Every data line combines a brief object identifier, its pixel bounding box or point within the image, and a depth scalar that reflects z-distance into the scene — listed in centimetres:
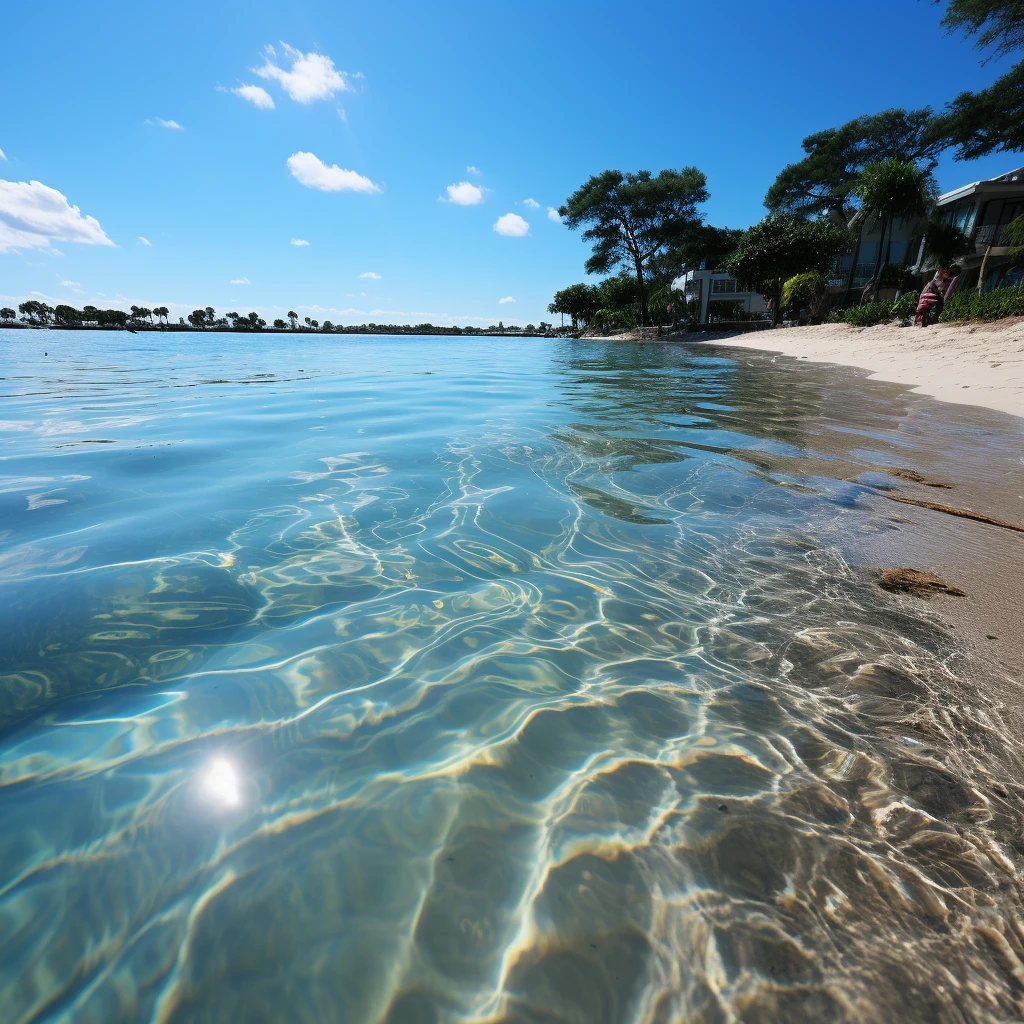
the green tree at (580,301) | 7088
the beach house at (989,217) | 2688
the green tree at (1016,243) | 2028
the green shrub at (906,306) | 1798
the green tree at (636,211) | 4038
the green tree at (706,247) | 4734
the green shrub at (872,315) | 1959
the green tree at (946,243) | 2573
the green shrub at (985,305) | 1195
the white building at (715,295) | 4603
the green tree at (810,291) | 2975
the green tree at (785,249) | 2753
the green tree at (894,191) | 2409
